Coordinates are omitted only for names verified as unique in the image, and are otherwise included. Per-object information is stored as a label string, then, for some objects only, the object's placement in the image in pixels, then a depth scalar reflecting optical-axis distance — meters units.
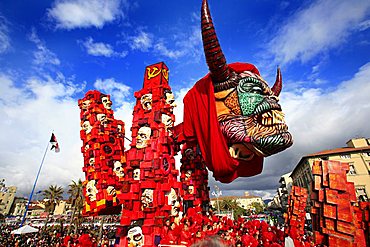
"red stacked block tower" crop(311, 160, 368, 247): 2.97
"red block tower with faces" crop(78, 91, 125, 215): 5.82
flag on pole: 11.00
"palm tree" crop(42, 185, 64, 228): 29.56
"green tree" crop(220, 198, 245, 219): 52.19
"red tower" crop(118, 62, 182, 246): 4.25
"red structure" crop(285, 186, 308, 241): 7.98
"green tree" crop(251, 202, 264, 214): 60.24
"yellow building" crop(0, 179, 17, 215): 50.58
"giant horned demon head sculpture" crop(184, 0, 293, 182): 3.32
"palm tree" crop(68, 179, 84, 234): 23.80
